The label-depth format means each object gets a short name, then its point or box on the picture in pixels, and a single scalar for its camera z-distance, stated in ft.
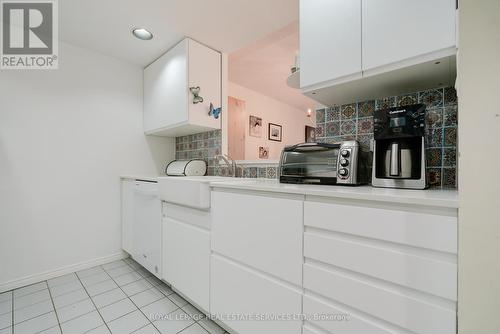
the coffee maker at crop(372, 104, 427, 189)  2.90
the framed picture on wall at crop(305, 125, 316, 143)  17.15
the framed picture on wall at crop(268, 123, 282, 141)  14.09
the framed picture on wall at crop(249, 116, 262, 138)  12.60
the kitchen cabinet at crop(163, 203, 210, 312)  4.14
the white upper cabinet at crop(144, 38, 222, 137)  6.16
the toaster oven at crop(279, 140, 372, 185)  3.31
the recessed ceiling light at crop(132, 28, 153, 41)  5.84
